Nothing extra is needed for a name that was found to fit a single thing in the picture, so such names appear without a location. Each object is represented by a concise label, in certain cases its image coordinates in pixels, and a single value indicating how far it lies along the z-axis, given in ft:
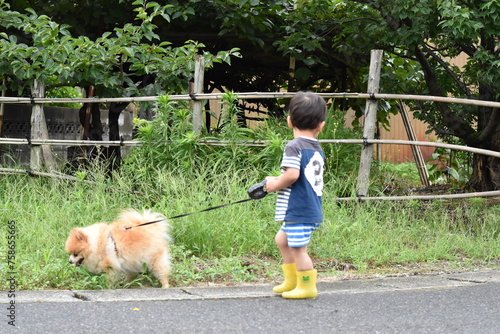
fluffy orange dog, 24.86
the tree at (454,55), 35.78
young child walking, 23.03
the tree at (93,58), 40.91
